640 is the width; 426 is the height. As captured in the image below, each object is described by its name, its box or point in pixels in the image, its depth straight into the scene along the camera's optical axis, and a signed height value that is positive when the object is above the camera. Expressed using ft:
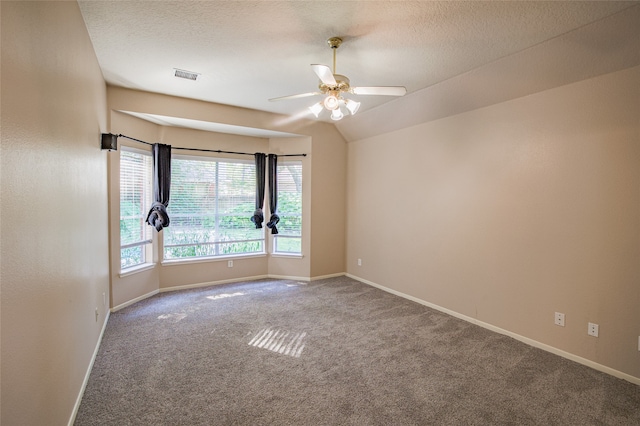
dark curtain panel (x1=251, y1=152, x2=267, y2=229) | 17.70 +0.94
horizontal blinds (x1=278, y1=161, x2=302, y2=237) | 18.42 +0.45
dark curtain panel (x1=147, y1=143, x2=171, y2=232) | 14.79 +0.82
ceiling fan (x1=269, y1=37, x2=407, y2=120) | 8.57 +3.23
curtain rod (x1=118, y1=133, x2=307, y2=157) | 14.64 +2.92
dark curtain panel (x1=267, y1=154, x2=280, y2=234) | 18.01 +0.83
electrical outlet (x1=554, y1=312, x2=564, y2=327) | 9.75 -3.54
